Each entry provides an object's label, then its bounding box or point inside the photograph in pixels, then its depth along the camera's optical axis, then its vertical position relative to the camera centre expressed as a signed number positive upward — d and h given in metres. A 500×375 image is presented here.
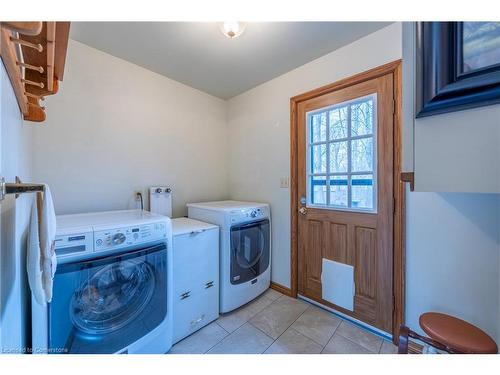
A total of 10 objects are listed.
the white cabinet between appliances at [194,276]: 1.50 -0.74
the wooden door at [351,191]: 1.52 -0.06
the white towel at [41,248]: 0.69 -0.22
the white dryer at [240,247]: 1.81 -0.62
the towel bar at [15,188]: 0.48 -0.01
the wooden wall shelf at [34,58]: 0.48 +0.42
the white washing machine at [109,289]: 0.98 -0.59
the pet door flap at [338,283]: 1.71 -0.89
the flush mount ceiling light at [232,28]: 1.34 +1.07
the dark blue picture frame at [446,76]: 0.49 +0.28
